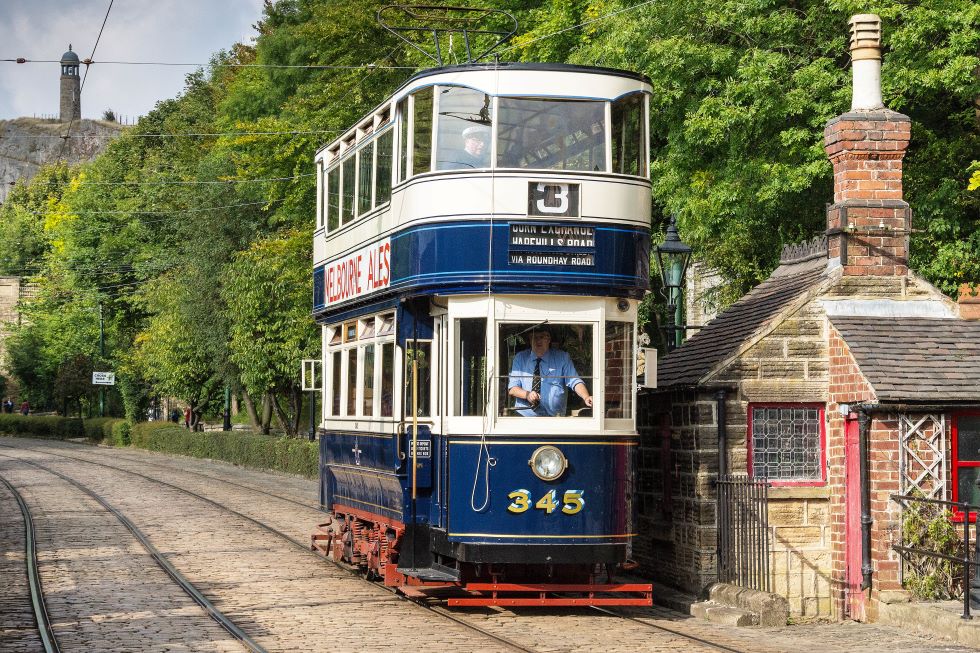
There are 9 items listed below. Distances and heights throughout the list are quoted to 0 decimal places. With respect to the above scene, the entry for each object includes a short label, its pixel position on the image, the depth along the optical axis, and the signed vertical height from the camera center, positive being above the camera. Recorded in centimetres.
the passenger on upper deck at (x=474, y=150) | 1400 +261
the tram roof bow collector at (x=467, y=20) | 3159 +914
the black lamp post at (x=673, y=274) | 1969 +201
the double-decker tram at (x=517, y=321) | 1371 +96
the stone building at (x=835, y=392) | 1516 +32
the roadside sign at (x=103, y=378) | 6806 +188
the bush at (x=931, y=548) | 1457 -126
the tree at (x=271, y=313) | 3875 +303
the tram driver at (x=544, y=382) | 1383 +37
